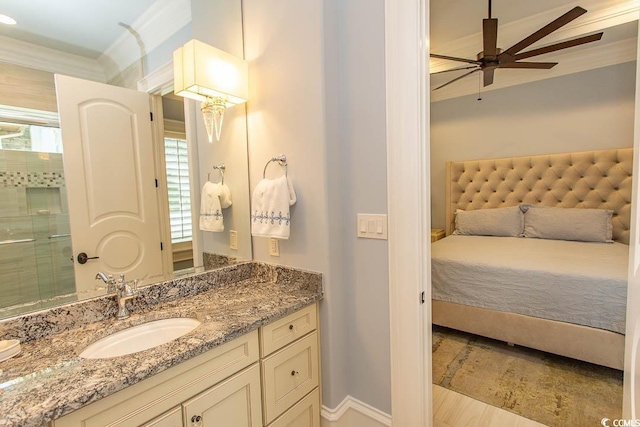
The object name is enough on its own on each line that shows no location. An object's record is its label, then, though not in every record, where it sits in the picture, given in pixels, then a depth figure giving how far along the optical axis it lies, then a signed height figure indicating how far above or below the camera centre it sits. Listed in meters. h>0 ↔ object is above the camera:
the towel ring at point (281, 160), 1.54 +0.18
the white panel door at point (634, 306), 0.67 -0.30
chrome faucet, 1.18 -0.37
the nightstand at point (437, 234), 3.90 -0.62
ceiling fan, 2.03 +1.04
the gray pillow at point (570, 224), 2.95 -0.43
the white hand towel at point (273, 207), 1.44 -0.06
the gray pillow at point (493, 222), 3.46 -0.43
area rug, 1.71 -1.31
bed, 1.98 -0.62
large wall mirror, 1.02 +0.25
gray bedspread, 1.95 -0.70
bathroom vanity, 0.76 -0.48
